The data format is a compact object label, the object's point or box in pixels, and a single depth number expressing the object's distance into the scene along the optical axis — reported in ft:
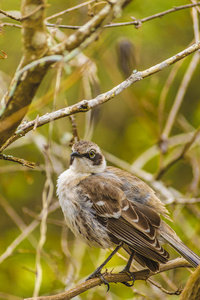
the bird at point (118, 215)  27.07
